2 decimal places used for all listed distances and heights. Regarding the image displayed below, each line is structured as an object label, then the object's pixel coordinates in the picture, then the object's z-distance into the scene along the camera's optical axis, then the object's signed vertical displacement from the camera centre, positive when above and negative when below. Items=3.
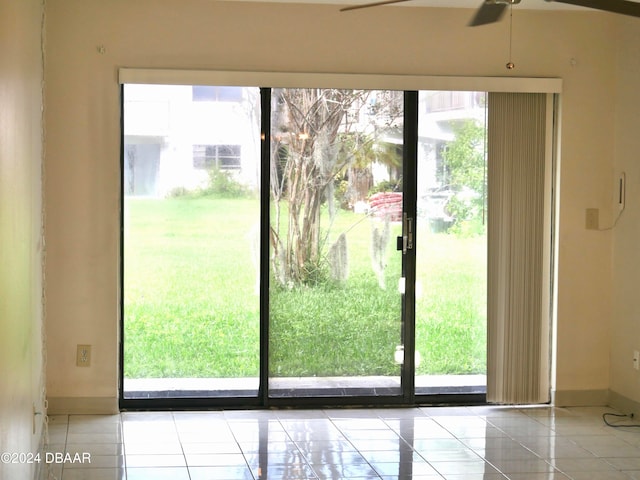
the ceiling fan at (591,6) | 3.20 +0.77
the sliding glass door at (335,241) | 5.53 -0.16
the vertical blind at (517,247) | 5.60 -0.18
